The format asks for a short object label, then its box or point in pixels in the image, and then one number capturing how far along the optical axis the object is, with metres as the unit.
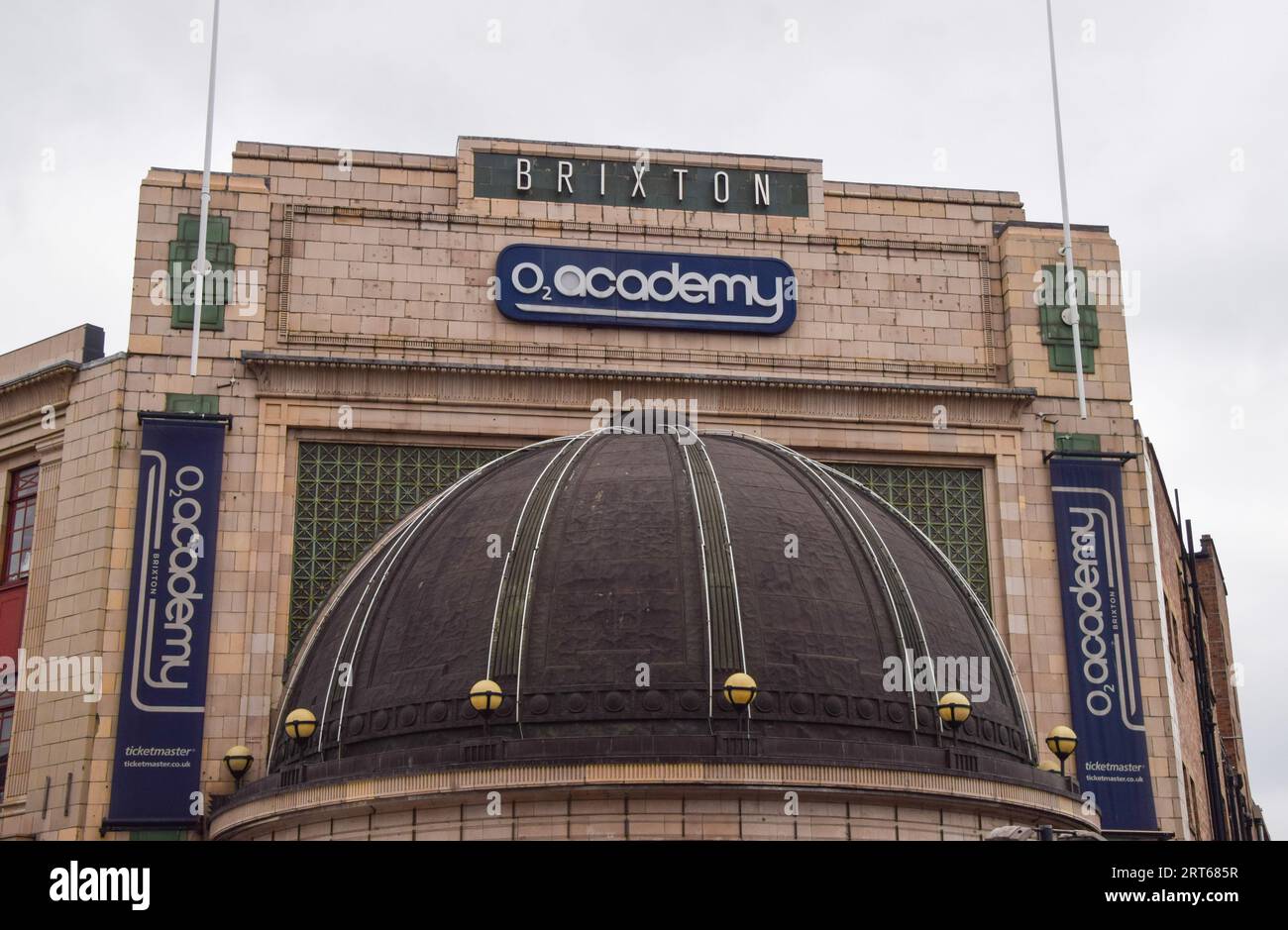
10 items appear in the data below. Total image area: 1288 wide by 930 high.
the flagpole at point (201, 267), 42.62
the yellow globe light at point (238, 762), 35.75
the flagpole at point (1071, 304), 44.72
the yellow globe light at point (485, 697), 29.75
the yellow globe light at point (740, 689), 29.28
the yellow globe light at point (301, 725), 32.34
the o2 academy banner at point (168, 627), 38.34
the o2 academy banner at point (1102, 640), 40.81
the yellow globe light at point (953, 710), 31.09
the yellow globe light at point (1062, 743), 33.19
